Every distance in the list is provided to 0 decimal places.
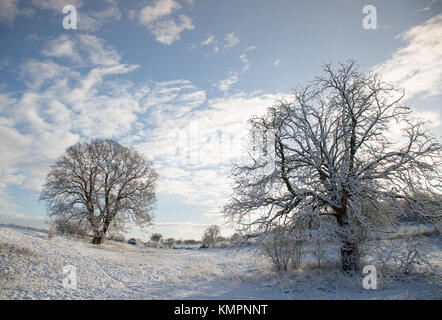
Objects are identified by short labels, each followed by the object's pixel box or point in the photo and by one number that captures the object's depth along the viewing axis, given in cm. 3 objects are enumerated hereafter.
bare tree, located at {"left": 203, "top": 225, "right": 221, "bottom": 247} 3506
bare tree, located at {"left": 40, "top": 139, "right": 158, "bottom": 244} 2292
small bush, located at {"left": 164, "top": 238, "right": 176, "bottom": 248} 3737
